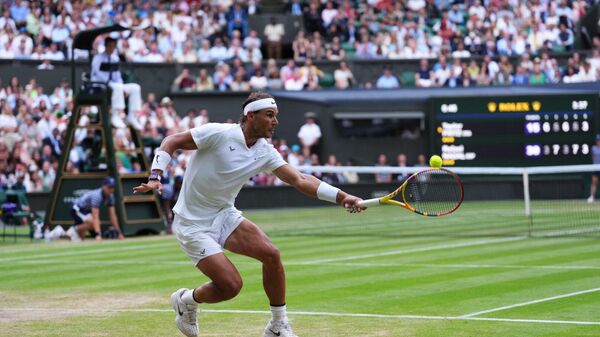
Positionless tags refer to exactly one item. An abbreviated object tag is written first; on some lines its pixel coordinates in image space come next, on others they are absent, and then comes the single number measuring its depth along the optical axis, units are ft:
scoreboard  110.93
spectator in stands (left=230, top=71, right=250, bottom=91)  120.57
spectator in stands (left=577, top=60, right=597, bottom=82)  121.19
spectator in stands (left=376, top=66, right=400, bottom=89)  123.44
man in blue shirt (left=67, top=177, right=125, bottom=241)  83.05
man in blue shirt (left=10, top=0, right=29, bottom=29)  119.14
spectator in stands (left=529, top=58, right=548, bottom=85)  121.49
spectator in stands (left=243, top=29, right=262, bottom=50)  127.95
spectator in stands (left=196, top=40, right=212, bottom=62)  124.88
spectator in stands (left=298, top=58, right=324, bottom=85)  121.80
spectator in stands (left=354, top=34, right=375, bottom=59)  128.26
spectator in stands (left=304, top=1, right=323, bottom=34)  135.85
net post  78.51
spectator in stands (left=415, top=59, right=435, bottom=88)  122.21
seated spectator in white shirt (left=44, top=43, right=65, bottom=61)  115.55
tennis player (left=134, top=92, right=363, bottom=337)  35.17
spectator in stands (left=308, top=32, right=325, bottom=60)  128.36
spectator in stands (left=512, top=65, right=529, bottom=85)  122.11
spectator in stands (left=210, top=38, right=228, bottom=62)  125.18
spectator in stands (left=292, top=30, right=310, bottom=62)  127.75
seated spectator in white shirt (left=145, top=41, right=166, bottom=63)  122.01
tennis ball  33.22
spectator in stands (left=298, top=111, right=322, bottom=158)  117.80
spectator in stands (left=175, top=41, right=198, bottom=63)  124.06
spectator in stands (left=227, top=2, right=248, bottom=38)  131.34
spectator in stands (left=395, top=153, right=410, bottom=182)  115.34
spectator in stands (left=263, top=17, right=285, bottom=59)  130.41
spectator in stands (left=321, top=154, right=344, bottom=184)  113.80
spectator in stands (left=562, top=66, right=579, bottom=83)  121.60
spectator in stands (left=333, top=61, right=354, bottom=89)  122.62
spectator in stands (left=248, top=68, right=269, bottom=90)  120.57
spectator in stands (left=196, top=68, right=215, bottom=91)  120.67
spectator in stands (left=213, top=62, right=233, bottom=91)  120.88
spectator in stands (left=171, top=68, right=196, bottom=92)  120.26
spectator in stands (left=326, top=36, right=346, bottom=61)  127.85
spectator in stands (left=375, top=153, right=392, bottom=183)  116.90
